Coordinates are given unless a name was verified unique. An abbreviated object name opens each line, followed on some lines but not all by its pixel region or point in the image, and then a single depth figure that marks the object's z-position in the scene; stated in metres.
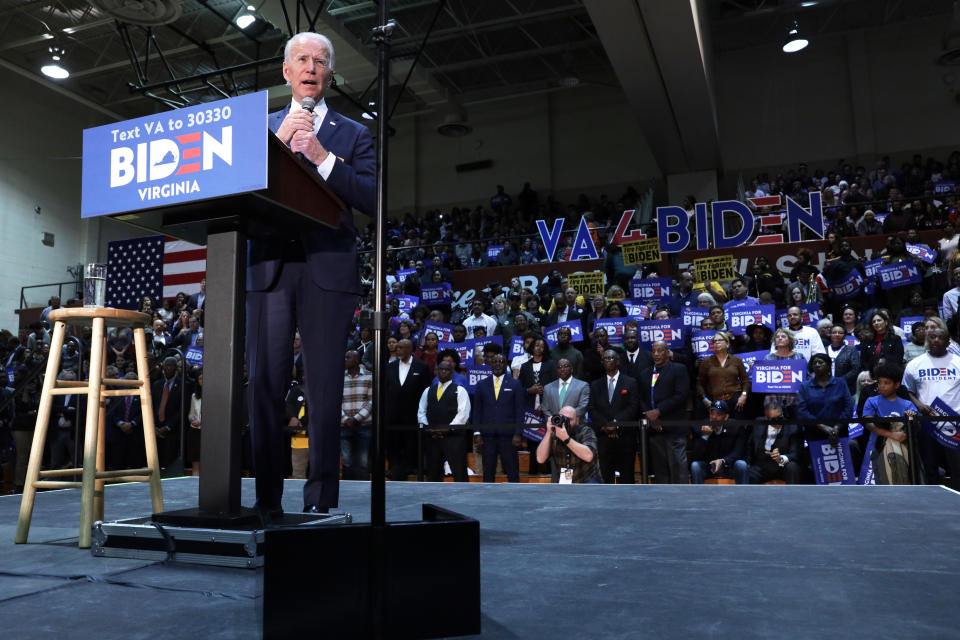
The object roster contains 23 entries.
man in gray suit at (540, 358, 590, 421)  6.27
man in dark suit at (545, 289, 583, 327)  8.84
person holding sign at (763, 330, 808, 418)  6.08
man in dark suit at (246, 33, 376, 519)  2.21
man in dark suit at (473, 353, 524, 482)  6.41
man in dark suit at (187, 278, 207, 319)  11.47
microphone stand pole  1.30
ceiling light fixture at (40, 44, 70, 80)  13.46
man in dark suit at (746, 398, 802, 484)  5.61
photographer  5.20
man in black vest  6.45
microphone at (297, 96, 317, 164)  2.27
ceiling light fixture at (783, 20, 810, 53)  14.98
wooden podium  1.92
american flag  13.23
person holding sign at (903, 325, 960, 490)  5.61
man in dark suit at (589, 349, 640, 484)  5.95
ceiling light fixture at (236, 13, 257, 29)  12.83
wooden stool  2.21
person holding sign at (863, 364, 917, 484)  5.12
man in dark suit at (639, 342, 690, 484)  5.84
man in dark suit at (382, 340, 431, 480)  6.82
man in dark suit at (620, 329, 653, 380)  6.74
